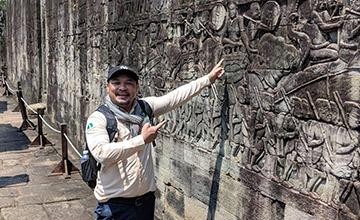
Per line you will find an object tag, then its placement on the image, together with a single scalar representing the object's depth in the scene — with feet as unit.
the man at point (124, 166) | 9.44
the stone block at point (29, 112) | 43.06
